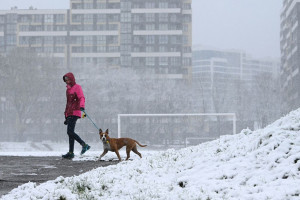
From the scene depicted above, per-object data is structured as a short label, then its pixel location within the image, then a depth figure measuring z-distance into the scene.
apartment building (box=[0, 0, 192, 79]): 107.31
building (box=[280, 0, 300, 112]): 88.69
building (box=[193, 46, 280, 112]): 84.72
